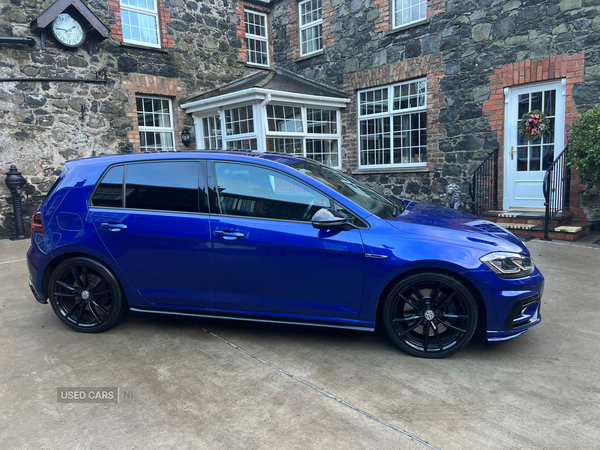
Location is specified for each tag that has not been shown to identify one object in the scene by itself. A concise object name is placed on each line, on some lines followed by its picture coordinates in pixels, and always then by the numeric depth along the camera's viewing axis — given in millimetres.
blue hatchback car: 3068
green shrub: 6511
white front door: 7750
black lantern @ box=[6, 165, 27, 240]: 8297
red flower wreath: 7806
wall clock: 8721
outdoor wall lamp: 10789
